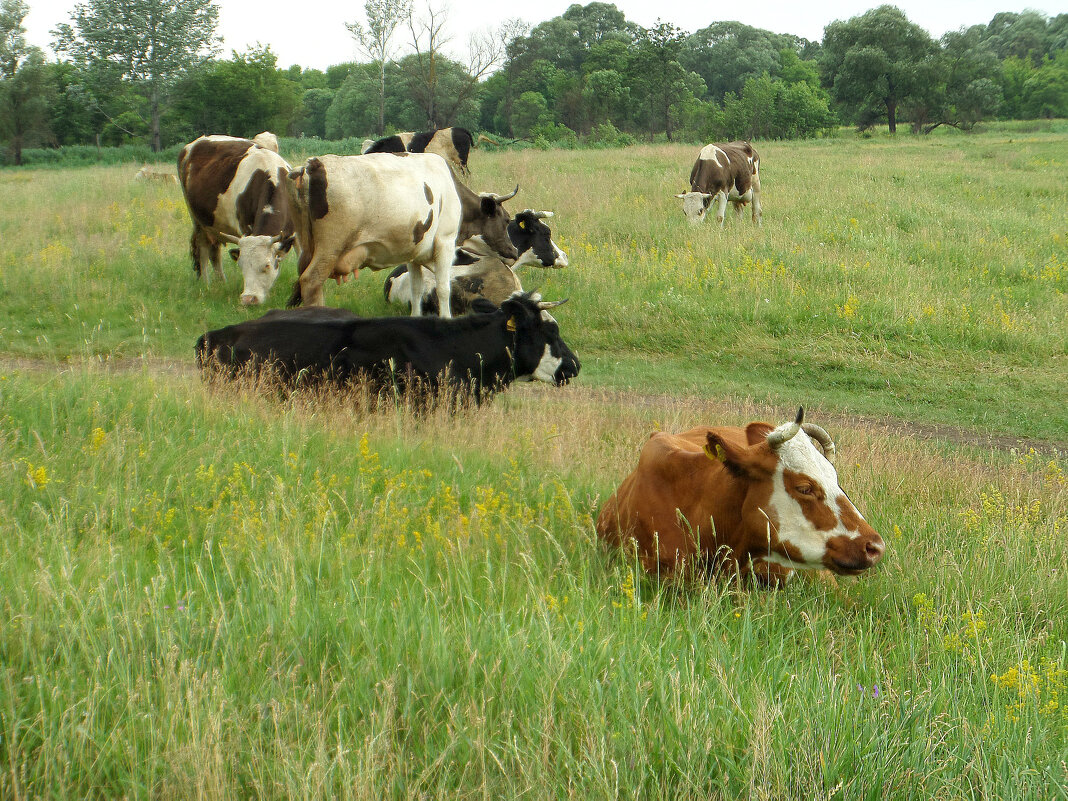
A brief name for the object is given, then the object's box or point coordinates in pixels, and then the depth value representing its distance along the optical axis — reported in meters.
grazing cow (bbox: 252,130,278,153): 18.03
